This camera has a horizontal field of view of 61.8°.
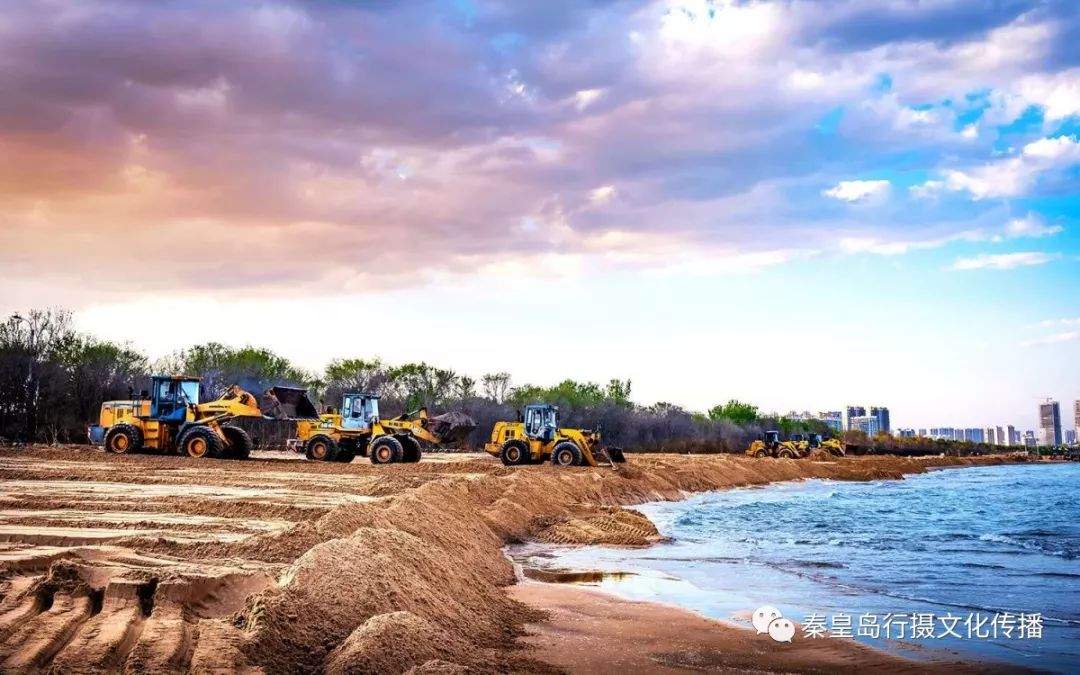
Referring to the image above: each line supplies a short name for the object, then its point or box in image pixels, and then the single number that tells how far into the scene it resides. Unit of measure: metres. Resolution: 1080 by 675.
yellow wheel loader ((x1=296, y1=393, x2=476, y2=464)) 33.22
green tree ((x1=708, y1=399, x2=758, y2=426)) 129.91
